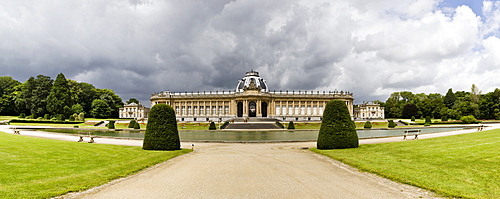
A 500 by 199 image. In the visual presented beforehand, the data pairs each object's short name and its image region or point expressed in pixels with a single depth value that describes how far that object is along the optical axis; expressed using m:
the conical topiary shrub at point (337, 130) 16.67
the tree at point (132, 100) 130.31
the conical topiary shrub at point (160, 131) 16.42
